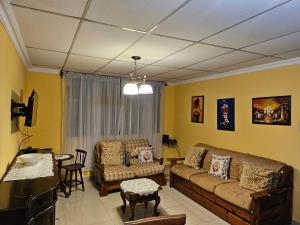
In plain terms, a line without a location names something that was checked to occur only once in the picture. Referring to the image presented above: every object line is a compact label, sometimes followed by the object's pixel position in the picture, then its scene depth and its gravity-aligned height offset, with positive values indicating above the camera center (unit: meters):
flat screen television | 2.70 +0.02
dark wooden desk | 1.46 -0.65
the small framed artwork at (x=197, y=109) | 4.93 +0.12
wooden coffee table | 3.07 -1.20
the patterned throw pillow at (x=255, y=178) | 2.94 -0.91
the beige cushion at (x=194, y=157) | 4.28 -0.89
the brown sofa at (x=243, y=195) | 2.77 -1.17
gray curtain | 4.63 +0.01
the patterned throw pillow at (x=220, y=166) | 3.70 -0.93
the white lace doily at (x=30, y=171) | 2.11 -0.64
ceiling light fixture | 3.08 +0.39
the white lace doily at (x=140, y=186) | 3.14 -1.13
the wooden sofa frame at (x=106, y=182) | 3.97 -1.35
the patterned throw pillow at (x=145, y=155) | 4.79 -0.94
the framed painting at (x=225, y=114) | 4.13 +0.01
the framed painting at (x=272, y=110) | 3.20 +0.08
